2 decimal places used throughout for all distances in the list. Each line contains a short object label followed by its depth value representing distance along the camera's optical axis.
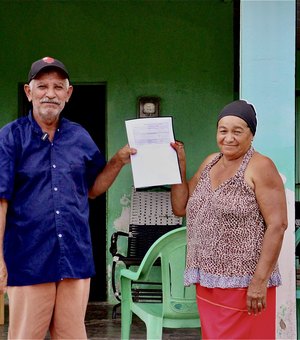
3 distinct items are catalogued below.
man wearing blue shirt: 3.62
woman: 3.66
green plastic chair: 4.61
